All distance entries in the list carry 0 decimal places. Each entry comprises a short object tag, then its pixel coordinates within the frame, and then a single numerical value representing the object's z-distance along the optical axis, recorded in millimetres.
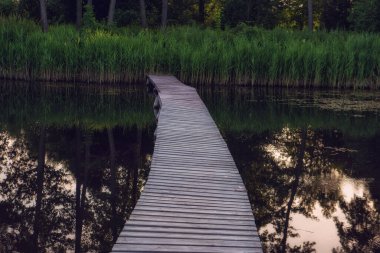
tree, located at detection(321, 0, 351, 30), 32688
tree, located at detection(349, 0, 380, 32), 27667
